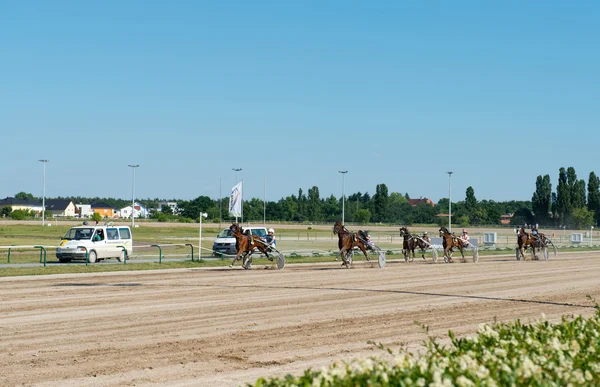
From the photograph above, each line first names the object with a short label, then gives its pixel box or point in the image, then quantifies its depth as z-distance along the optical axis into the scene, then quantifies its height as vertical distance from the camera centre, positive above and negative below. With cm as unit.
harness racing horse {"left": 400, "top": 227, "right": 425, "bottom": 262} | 3741 -84
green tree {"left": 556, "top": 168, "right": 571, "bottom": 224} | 12425 +411
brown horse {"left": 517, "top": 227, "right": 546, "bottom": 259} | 4075 -72
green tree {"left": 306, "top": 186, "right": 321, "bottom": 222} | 14609 +320
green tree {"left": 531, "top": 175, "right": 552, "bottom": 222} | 12888 +472
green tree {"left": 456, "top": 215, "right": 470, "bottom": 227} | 12198 +76
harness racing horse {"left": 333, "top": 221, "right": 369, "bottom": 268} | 3136 -71
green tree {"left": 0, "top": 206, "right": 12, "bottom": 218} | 15000 +121
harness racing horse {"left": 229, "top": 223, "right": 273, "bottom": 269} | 2917 -83
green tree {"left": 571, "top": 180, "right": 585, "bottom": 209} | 12544 +510
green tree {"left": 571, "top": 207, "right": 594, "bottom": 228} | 12194 +152
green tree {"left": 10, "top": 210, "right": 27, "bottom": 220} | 12910 +56
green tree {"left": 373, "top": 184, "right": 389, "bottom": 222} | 13950 +381
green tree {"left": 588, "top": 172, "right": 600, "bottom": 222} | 13012 +568
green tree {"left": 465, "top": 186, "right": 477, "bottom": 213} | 14250 +453
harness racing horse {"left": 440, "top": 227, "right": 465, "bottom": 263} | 3781 -77
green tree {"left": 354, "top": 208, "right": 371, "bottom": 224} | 13650 +142
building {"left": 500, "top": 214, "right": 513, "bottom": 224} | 18750 +178
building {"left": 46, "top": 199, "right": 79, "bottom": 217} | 19629 +273
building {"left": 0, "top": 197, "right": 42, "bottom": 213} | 19312 +346
